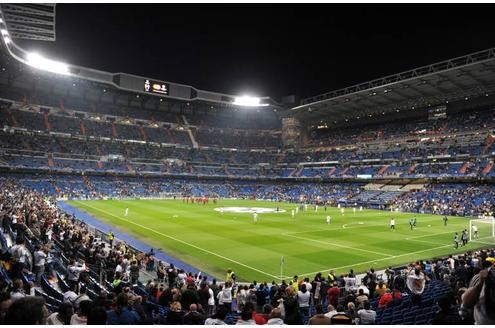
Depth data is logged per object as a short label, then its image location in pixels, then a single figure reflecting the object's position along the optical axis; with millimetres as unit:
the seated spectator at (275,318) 5684
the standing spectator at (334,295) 11134
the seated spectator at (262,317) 6188
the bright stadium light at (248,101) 97250
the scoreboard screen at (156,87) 84625
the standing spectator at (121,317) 5449
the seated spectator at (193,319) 5547
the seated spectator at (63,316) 5391
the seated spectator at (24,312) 3750
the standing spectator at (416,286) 10805
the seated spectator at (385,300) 10492
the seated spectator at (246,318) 6104
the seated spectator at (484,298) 3822
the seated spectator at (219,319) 6023
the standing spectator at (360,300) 9492
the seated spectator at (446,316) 4996
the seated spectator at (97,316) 4762
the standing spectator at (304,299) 11086
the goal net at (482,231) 31625
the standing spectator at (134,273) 14701
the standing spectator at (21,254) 10600
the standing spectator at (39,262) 11383
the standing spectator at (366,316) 8422
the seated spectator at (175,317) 5830
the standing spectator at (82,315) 5426
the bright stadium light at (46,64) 66688
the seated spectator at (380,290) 12173
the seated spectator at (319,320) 5324
